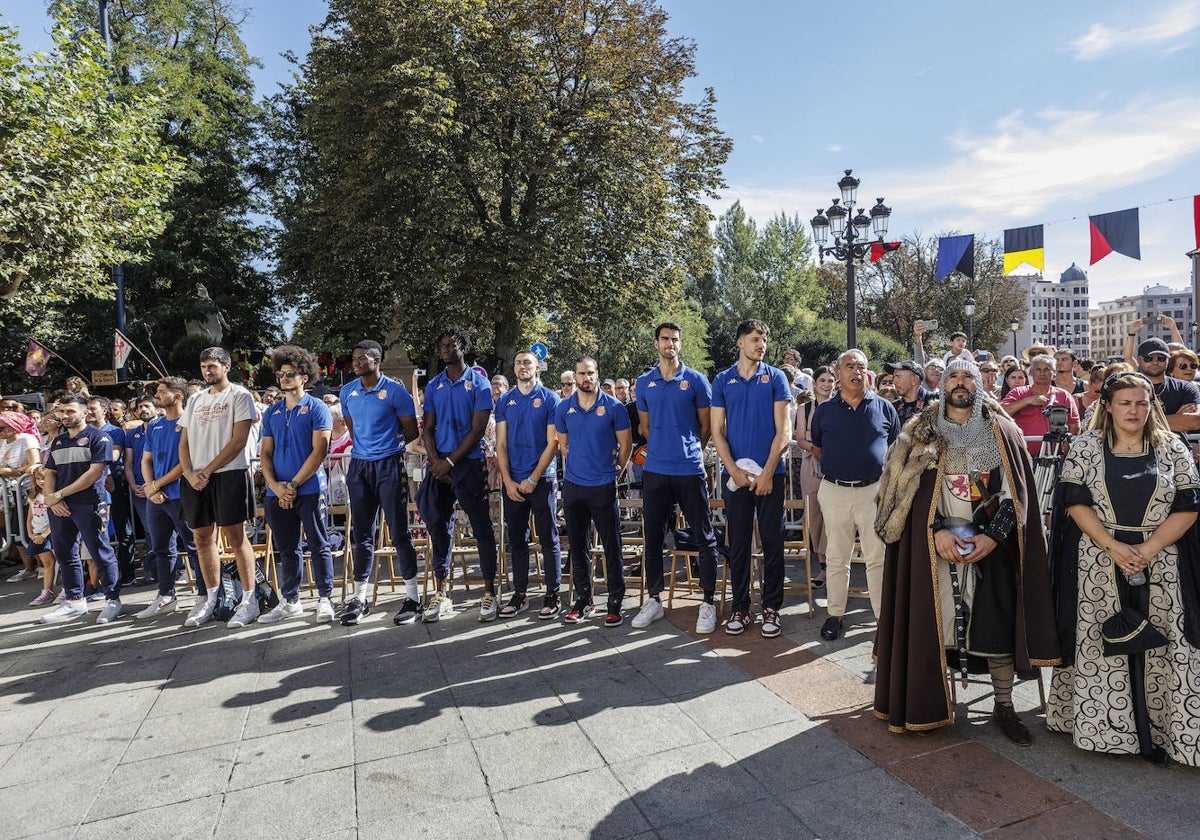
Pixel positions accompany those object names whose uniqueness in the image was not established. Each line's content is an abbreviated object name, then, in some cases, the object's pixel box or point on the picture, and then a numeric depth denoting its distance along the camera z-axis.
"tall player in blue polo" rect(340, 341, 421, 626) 5.80
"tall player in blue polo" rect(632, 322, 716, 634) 5.29
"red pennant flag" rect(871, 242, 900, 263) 14.08
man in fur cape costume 3.46
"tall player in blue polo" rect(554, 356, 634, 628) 5.45
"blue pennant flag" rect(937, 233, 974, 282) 17.03
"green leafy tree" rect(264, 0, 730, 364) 17.56
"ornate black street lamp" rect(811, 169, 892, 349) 13.25
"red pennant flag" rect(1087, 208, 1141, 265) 15.33
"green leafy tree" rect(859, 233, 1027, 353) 40.94
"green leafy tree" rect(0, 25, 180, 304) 10.92
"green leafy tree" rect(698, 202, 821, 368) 43.72
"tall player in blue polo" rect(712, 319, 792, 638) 5.12
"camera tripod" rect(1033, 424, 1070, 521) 5.17
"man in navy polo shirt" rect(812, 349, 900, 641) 4.90
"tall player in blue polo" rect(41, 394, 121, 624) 6.43
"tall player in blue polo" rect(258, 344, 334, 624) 5.83
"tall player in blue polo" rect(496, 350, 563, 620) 5.75
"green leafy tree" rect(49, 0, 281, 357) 24.27
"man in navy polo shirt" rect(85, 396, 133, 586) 7.57
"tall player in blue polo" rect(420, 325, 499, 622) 5.75
